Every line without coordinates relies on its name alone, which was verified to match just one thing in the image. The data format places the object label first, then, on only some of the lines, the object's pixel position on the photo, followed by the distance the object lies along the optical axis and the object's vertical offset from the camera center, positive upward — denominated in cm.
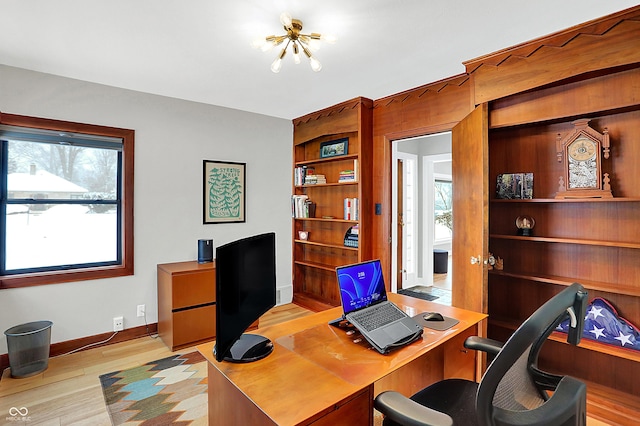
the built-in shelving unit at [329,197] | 364 +23
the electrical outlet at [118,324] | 322 -106
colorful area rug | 210 -128
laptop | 148 -49
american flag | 210 -75
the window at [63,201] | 284 +14
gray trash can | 257 -106
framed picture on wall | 380 +28
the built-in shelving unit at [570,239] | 215 -18
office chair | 78 -52
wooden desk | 107 -60
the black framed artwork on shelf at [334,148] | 396 +83
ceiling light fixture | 207 +116
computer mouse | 174 -55
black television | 123 -34
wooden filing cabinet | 308 -86
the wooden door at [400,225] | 504 -17
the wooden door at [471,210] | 235 +3
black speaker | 351 -38
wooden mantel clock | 220 +36
